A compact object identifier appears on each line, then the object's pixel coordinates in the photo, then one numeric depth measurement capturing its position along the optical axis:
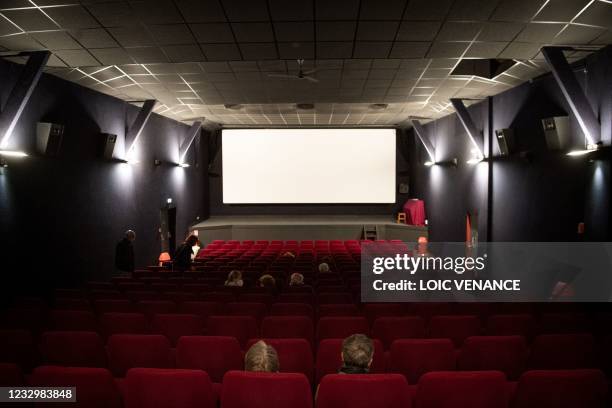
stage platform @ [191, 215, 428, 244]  14.74
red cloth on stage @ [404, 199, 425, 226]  15.05
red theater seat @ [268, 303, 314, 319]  4.23
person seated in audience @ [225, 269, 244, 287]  5.78
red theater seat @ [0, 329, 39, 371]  2.97
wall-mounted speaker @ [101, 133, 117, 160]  8.55
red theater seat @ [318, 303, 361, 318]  4.30
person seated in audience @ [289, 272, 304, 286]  5.99
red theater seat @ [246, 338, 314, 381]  2.87
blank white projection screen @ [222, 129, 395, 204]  15.96
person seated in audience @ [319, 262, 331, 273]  7.34
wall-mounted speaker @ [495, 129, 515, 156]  8.33
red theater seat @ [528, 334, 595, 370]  2.88
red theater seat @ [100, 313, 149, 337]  3.67
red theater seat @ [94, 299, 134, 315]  4.40
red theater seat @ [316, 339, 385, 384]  2.88
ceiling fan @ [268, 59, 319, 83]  7.61
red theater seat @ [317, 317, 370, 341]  3.57
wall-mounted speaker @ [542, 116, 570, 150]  6.65
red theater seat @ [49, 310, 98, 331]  3.73
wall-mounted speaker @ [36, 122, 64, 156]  6.53
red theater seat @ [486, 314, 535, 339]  3.64
